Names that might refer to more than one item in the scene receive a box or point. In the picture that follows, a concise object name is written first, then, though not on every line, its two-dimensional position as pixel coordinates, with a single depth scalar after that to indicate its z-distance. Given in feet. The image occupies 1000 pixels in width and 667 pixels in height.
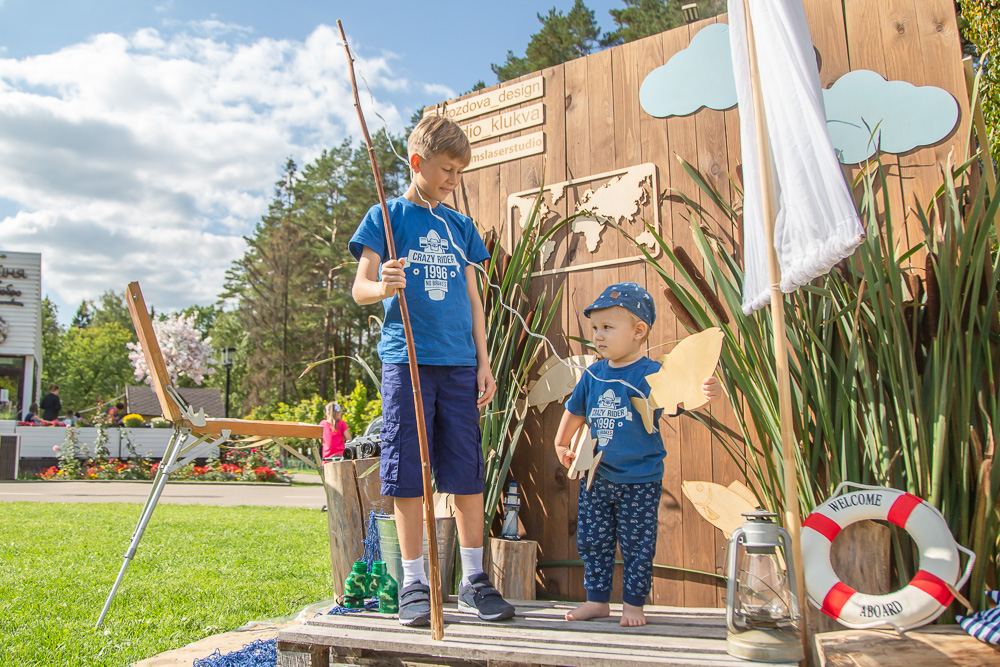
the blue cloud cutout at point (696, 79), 8.18
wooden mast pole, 4.95
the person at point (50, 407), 48.42
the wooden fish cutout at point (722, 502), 7.20
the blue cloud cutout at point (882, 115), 6.95
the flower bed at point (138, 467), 37.99
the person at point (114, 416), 42.50
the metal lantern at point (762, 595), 4.56
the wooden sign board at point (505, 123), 9.72
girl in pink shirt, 24.70
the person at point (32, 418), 45.19
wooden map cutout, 8.52
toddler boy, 6.17
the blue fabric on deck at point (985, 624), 4.41
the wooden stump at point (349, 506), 8.45
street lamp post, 47.41
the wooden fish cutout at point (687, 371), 5.95
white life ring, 4.70
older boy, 6.26
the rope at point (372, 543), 7.66
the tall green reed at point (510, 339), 8.41
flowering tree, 68.74
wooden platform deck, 4.72
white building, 56.13
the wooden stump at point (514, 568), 7.68
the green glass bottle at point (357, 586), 6.68
